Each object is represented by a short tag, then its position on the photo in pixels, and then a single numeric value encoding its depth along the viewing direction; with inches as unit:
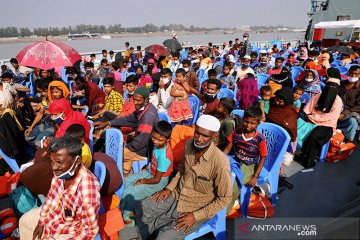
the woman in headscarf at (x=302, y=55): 391.5
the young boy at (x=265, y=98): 165.9
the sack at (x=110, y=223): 77.7
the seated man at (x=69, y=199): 69.8
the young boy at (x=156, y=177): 97.3
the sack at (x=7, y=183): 122.1
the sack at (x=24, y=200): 104.2
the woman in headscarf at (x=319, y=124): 148.7
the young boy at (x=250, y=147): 104.7
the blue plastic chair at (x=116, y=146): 107.9
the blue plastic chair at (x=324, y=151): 155.6
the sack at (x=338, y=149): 155.1
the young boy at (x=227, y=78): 239.9
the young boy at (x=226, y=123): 121.0
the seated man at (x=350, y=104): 168.2
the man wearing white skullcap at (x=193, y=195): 81.2
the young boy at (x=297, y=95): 159.9
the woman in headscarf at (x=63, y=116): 117.8
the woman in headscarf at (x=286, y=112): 136.5
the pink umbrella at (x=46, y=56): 183.9
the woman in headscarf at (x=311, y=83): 199.6
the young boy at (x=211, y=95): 154.5
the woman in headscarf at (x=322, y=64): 291.3
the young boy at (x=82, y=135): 90.7
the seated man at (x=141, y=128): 120.5
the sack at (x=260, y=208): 107.9
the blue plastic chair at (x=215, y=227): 86.6
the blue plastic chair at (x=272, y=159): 108.5
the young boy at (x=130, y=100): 151.2
